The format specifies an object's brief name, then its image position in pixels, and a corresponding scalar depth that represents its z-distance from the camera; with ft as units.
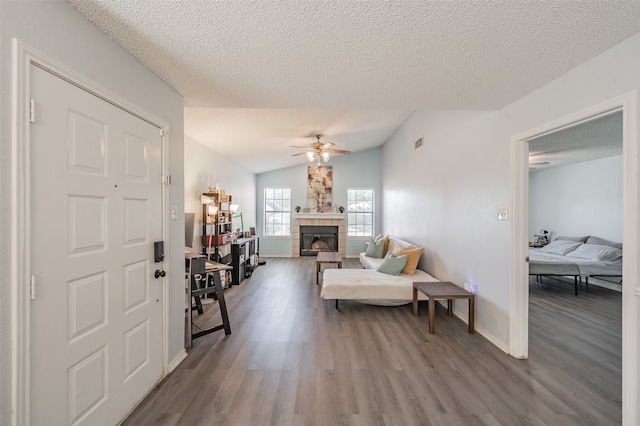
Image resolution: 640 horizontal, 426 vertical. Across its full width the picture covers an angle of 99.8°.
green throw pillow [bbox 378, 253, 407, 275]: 13.65
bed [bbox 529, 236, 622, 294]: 14.69
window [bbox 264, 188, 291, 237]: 27.61
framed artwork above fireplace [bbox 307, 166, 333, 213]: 27.30
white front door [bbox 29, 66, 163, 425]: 4.16
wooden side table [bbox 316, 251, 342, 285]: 16.88
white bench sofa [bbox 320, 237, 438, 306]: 12.03
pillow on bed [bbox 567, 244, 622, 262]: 15.10
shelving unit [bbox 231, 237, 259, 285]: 16.90
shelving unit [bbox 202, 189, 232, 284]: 14.46
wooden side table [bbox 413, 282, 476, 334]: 10.04
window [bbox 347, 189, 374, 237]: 27.45
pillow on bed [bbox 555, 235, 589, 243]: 18.16
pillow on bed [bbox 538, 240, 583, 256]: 17.30
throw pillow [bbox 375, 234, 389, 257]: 19.89
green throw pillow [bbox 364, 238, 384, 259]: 19.40
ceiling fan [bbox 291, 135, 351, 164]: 15.94
